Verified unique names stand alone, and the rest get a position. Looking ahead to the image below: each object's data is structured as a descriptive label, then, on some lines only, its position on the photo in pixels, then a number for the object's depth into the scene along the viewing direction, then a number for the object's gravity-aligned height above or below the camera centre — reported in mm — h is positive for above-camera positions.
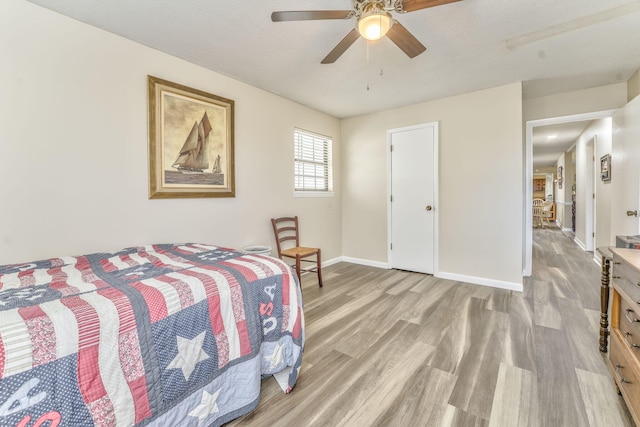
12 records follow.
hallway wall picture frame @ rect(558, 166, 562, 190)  9161 +982
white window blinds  3961 +697
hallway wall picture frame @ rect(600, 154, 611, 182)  3990 +591
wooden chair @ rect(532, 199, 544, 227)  9016 -182
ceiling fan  1571 +1108
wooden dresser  1248 -604
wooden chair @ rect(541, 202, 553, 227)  10227 -138
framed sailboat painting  2402 +624
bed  897 -516
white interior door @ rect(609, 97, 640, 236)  2621 +370
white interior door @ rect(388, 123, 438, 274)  3824 +149
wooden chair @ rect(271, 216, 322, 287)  3350 -438
